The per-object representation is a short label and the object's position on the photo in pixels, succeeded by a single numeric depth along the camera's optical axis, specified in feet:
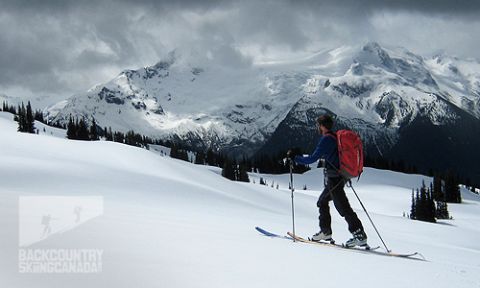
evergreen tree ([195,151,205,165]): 589.73
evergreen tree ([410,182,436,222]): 243.68
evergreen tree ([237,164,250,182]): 417.49
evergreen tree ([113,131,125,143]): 589.32
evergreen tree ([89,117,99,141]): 446.93
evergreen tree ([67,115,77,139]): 389.31
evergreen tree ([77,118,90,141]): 394.89
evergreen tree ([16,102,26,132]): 266.61
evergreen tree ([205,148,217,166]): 594.65
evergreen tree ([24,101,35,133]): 284.20
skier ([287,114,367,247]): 36.19
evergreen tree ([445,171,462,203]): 388.37
